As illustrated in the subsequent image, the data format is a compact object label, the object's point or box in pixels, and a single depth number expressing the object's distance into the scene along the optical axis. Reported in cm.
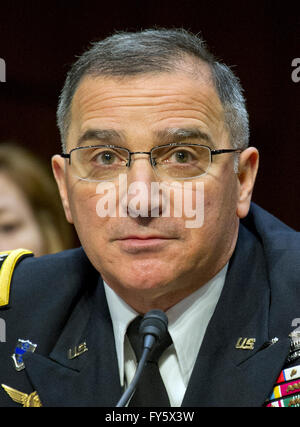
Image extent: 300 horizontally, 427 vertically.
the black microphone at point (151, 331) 280
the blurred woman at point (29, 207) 330
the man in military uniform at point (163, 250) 289
